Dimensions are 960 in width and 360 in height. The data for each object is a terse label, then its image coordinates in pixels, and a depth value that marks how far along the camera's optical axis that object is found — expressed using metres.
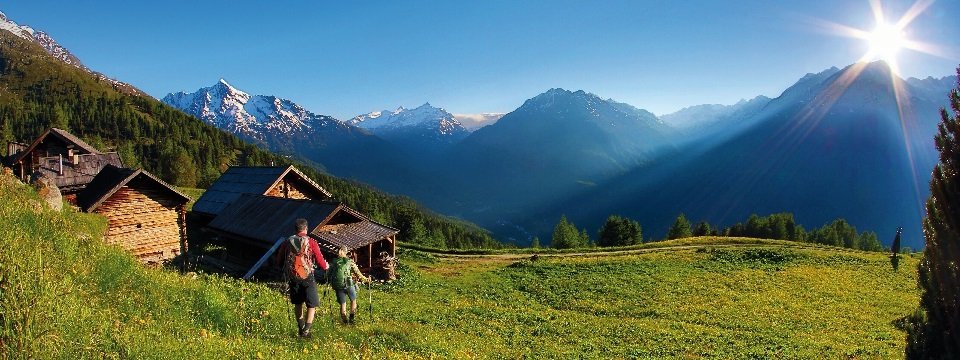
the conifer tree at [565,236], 102.81
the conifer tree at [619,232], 96.50
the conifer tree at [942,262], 14.11
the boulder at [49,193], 20.52
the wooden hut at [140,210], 30.62
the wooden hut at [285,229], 33.41
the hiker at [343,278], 13.63
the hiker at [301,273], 11.02
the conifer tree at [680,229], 108.52
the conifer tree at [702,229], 109.11
